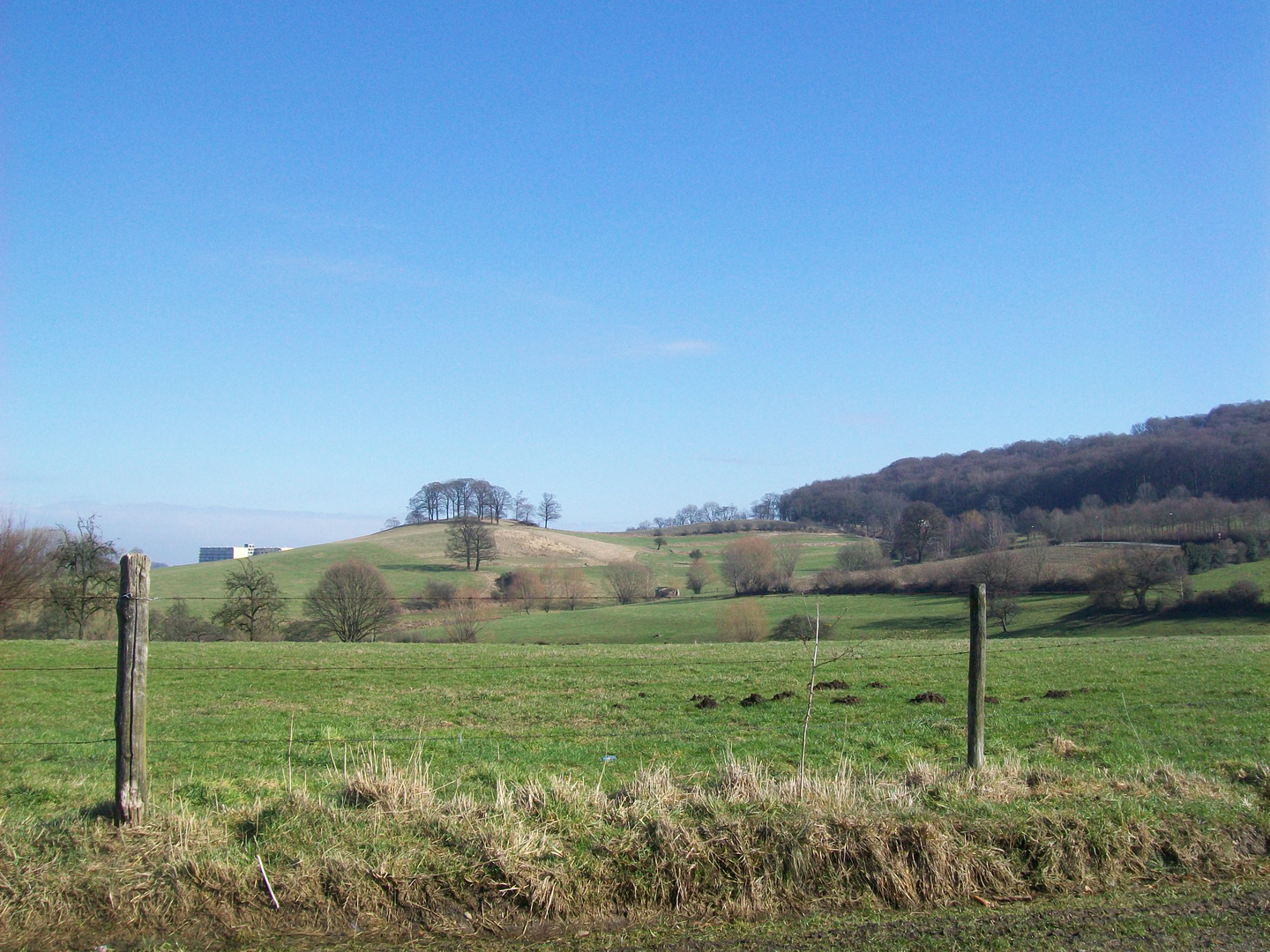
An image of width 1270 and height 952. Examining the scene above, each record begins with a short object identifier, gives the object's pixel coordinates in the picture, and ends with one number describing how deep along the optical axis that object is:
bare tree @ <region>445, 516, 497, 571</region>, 91.18
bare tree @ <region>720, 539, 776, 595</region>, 74.25
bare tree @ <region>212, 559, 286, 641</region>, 46.12
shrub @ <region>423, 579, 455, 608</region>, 63.47
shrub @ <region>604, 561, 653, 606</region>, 79.19
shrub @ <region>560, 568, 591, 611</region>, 74.31
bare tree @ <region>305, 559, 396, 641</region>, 50.16
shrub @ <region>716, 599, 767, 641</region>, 55.78
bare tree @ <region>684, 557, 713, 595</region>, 86.12
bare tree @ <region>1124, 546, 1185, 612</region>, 57.47
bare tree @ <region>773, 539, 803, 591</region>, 73.00
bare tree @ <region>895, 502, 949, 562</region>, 69.69
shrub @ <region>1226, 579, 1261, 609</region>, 53.53
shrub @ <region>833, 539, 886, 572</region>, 74.23
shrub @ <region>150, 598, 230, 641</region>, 45.41
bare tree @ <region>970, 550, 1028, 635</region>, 44.09
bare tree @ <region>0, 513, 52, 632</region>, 30.30
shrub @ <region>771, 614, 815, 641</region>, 49.77
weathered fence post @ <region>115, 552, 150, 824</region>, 5.81
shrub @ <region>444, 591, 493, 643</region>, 49.69
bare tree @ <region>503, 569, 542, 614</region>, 70.06
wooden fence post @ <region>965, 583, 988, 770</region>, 7.49
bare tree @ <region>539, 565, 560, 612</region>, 72.56
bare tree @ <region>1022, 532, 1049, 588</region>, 52.19
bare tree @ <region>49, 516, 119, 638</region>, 38.19
